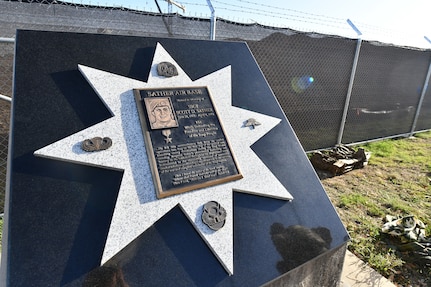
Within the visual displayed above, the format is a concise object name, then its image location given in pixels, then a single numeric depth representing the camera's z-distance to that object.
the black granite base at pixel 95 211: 1.38
